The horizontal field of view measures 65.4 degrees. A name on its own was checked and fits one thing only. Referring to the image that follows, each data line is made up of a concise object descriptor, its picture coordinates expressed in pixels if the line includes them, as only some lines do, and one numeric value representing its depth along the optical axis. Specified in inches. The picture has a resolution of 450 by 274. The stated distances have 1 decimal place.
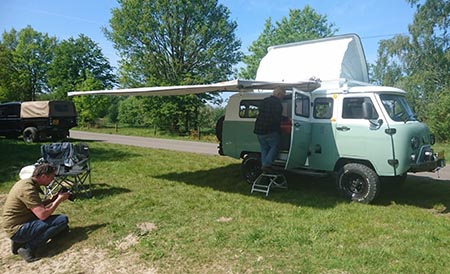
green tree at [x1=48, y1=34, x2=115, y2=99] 1630.2
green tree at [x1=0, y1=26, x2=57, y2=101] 1713.8
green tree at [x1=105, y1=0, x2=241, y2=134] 1119.6
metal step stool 298.2
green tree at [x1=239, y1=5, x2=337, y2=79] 1370.6
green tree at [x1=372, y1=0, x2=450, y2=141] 993.5
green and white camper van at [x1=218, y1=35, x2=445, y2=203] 257.6
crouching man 183.9
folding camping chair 276.2
